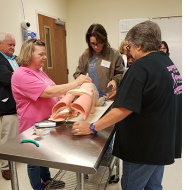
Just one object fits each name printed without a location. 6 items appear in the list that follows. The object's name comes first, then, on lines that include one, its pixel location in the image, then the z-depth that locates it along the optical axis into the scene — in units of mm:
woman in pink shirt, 1282
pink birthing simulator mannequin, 1204
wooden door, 3598
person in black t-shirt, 890
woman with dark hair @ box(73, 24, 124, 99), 1882
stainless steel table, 846
